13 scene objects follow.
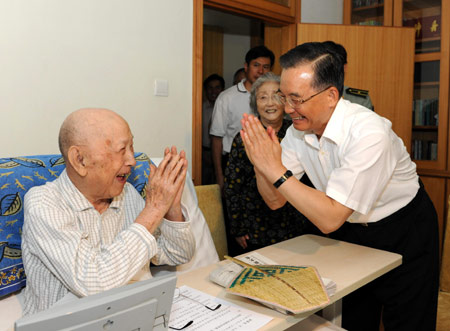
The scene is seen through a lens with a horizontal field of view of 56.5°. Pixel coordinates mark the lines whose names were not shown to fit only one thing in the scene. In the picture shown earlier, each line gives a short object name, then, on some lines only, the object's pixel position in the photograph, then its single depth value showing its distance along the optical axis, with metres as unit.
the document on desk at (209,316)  0.99
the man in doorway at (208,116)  4.21
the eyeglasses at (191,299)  1.00
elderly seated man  1.08
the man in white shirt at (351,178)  1.33
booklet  1.02
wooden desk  1.10
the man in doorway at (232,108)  3.20
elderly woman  2.09
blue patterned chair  1.32
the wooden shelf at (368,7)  3.89
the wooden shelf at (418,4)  3.62
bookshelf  3.55
